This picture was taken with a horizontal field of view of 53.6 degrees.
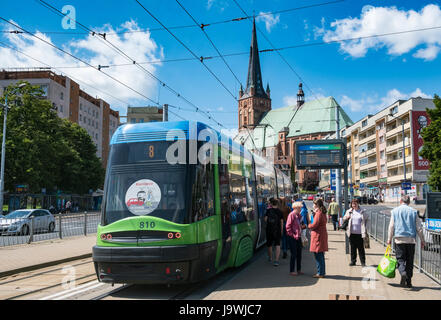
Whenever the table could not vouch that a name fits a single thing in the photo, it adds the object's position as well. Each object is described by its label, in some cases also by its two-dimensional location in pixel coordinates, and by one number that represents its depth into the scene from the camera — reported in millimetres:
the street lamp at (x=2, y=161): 31427
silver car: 19312
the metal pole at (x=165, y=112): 18917
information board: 13570
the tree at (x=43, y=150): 38281
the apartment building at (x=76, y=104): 66438
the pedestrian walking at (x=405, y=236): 7941
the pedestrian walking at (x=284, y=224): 12555
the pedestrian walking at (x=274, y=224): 11008
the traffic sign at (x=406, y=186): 36719
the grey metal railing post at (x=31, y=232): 17334
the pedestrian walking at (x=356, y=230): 10305
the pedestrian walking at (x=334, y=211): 20656
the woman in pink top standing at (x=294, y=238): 9391
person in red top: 8945
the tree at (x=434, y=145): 36219
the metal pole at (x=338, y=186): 22883
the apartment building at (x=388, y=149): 59000
